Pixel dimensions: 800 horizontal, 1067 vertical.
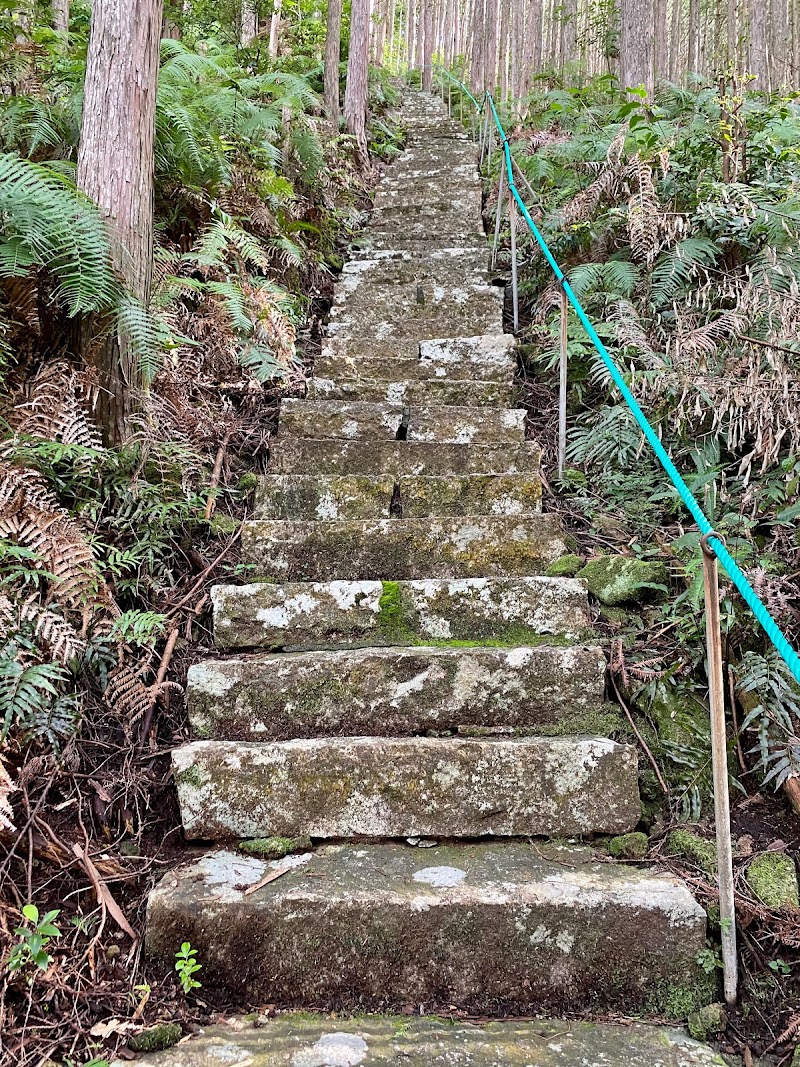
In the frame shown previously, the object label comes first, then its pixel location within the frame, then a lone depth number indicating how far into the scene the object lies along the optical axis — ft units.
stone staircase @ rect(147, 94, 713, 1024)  5.71
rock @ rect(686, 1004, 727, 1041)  5.25
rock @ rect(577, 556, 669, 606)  8.62
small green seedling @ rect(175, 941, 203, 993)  5.45
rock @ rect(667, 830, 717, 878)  6.28
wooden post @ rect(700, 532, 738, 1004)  5.32
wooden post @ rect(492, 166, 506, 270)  18.28
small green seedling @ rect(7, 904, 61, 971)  4.89
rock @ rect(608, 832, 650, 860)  6.56
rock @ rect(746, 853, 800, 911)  5.83
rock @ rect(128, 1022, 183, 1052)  5.03
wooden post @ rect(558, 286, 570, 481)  10.84
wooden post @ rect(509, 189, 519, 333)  15.51
